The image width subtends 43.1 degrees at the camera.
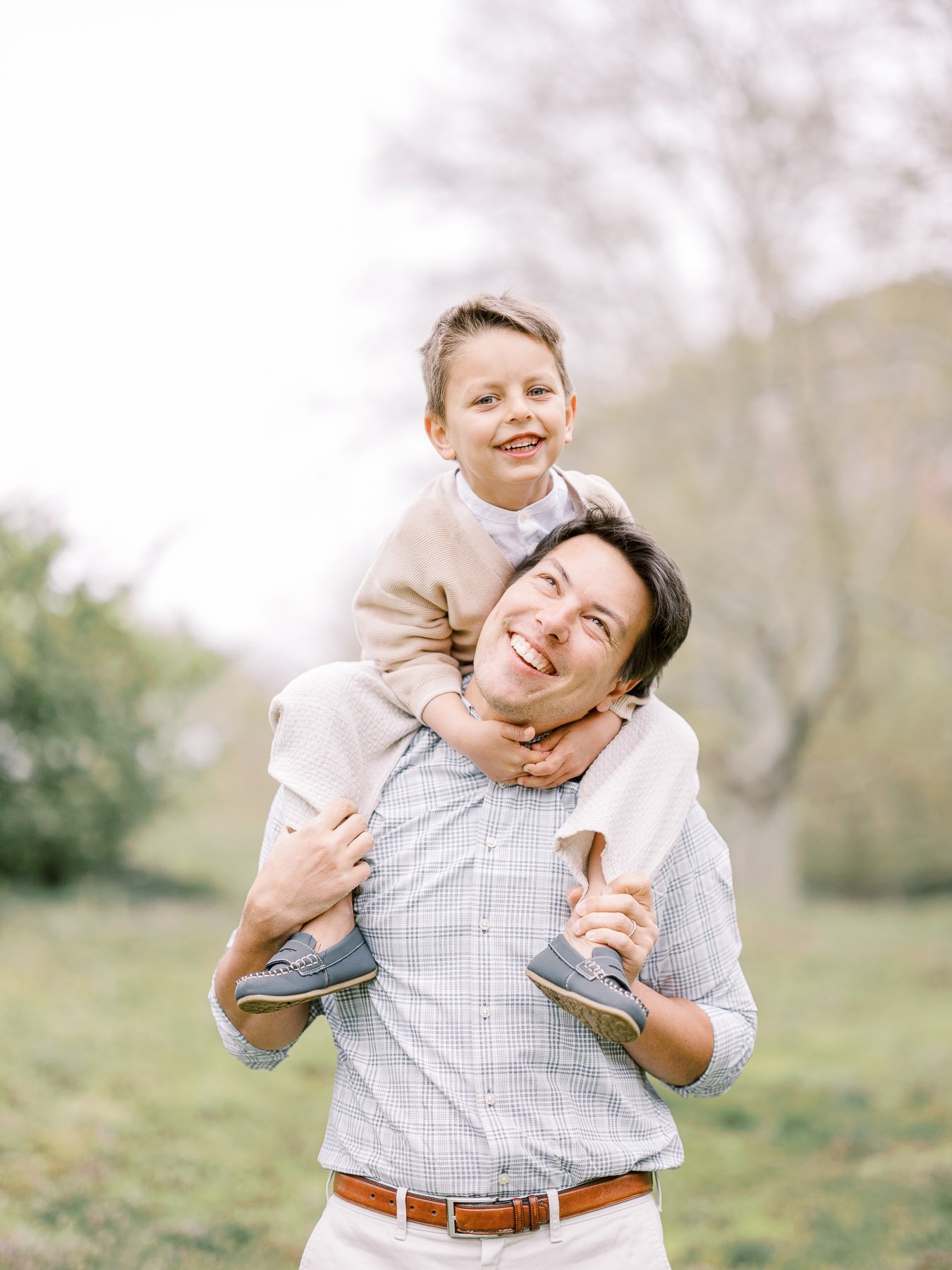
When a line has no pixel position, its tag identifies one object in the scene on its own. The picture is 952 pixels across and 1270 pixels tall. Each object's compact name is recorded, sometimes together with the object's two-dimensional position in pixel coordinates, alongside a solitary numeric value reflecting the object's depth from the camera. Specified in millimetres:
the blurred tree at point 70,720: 8852
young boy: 2240
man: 2023
